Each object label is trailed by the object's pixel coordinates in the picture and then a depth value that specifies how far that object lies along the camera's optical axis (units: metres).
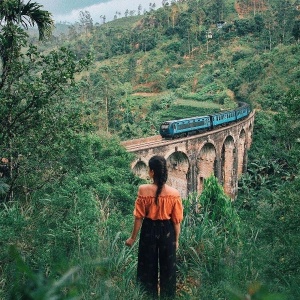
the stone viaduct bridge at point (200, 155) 20.03
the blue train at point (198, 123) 22.42
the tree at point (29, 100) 6.23
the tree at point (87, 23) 88.42
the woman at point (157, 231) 3.73
